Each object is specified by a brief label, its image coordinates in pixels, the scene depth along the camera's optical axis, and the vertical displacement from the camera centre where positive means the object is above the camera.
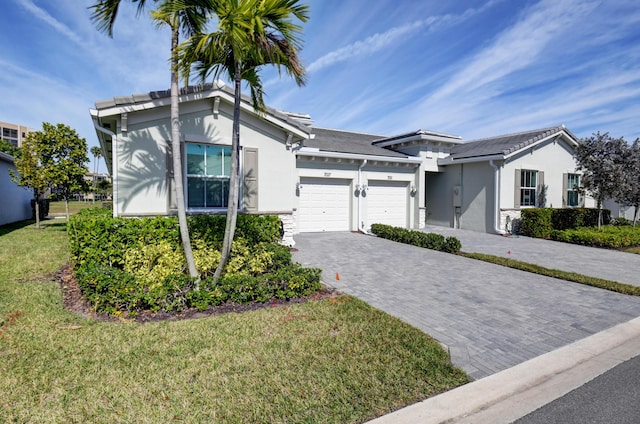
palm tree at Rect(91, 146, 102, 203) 57.81 +9.31
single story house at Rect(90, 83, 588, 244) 8.05 +1.32
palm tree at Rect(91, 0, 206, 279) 5.21 +3.04
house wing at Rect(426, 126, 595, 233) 14.90 +1.20
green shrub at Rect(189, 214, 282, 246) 7.12 -0.57
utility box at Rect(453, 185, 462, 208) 16.53 +0.41
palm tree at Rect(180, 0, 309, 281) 4.69 +2.47
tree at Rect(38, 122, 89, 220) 14.91 +2.24
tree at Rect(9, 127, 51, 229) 14.80 +1.84
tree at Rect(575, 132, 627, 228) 13.43 +1.71
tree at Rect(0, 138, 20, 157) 40.73 +7.21
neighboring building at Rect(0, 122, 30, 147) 75.75 +16.97
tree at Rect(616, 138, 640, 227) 13.29 +1.46
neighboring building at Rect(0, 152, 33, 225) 16.99 +0.32
